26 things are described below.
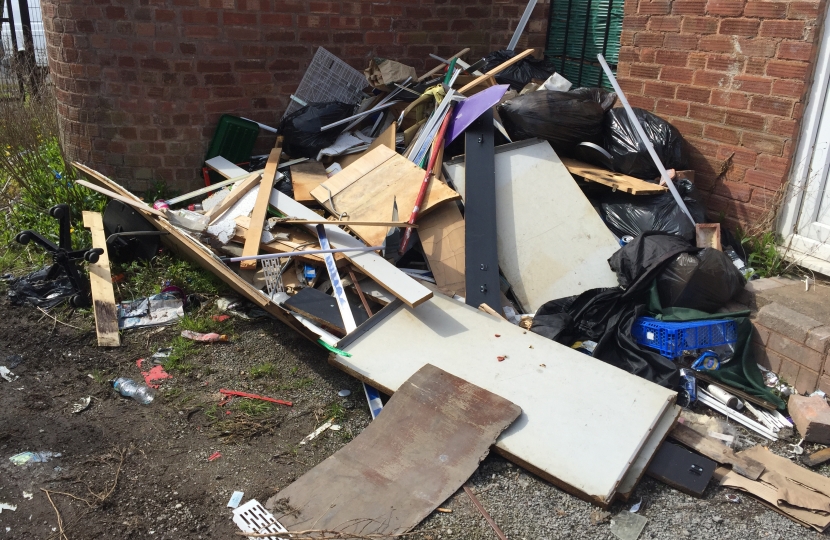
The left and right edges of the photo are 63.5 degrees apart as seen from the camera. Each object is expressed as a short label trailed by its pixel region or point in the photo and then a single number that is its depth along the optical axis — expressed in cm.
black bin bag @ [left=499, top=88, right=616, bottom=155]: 480
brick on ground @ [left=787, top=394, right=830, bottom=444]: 344
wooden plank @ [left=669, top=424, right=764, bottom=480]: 318
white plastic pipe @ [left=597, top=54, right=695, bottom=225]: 445
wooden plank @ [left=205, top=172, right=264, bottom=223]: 474
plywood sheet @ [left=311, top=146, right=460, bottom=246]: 443
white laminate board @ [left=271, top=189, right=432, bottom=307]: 385
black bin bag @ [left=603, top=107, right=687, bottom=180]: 471
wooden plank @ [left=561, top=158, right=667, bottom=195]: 451
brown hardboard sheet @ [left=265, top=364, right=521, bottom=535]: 279
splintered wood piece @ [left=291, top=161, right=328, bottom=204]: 494
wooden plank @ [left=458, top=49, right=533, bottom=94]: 516
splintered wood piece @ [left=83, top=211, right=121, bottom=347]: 416
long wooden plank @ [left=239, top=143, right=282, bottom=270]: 434
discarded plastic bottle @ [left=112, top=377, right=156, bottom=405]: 366
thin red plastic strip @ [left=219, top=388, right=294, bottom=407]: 364
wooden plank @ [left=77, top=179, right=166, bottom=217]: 467
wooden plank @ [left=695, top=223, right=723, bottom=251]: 432
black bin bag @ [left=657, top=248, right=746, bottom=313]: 393
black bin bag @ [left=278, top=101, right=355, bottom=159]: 536
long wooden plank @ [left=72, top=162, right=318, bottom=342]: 393
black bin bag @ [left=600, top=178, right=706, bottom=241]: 440
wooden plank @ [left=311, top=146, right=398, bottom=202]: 476
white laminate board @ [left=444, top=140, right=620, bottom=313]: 438
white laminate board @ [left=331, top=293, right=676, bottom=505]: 304
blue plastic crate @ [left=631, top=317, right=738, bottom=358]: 383
